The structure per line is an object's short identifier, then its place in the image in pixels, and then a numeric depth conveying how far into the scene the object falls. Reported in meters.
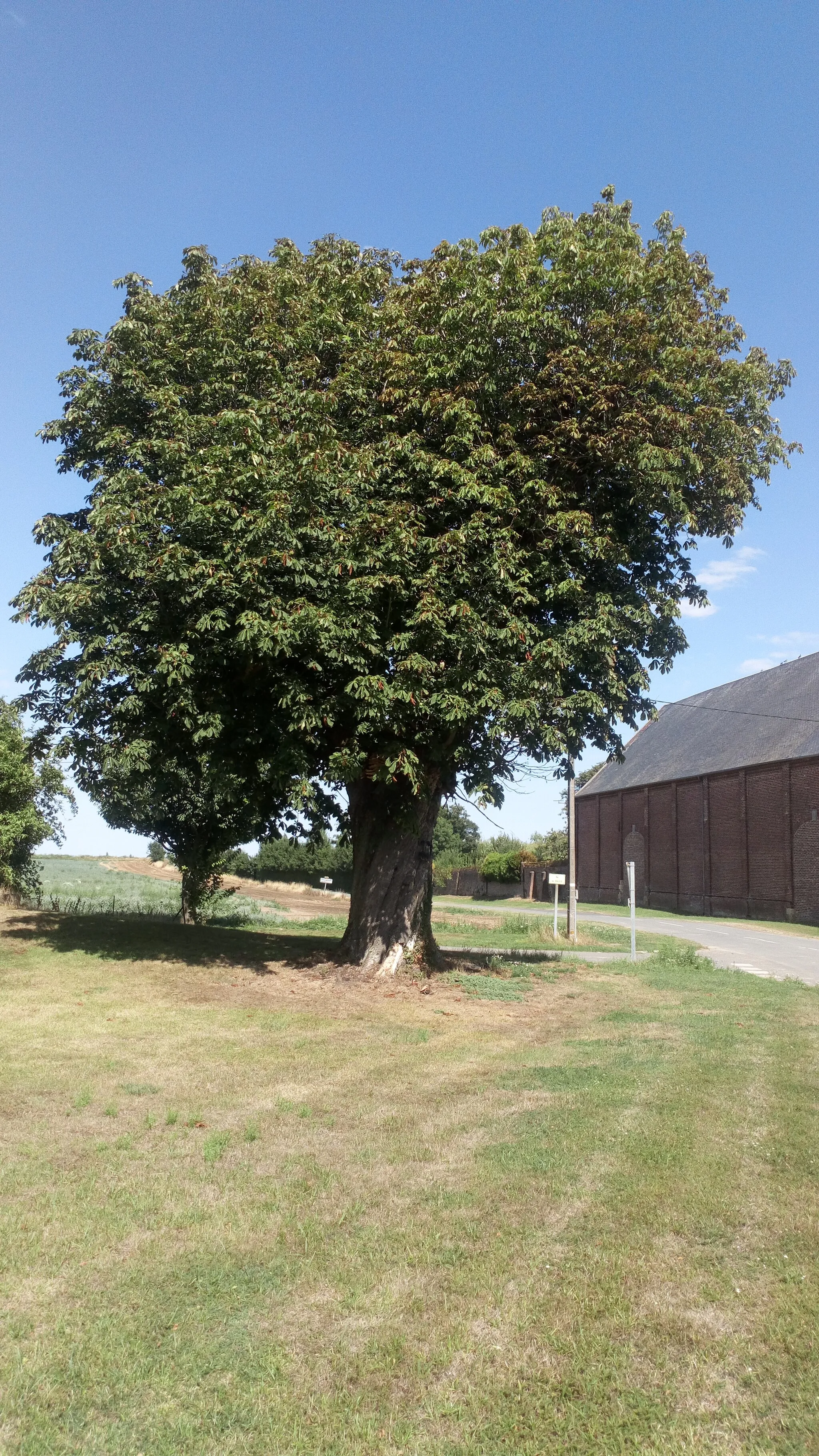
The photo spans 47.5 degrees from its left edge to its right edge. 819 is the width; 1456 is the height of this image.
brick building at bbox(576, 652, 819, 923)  43.50
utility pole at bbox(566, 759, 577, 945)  25.48
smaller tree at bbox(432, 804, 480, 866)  82.44
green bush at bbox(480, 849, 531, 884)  72.06
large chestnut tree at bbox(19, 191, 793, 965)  11.84
